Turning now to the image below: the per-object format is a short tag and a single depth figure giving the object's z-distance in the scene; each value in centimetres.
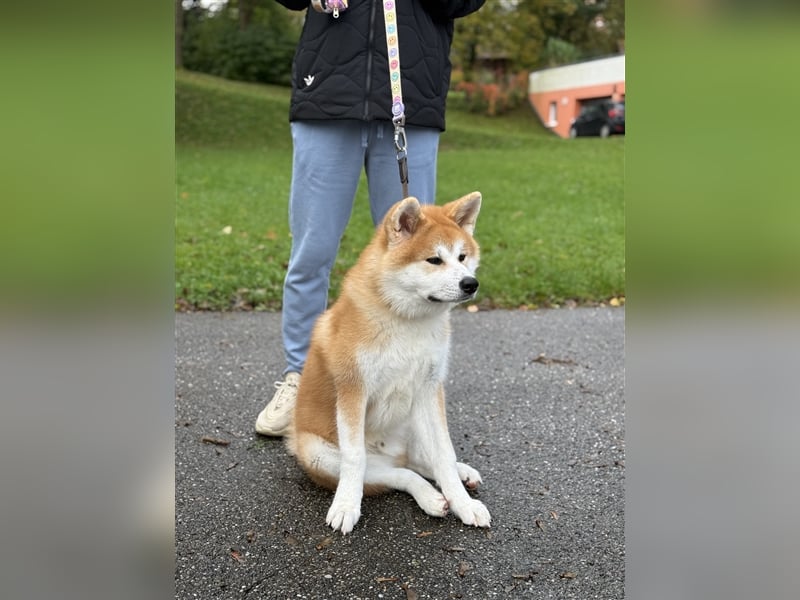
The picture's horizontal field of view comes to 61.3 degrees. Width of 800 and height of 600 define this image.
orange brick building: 2097
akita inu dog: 285
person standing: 322
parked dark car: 2095
